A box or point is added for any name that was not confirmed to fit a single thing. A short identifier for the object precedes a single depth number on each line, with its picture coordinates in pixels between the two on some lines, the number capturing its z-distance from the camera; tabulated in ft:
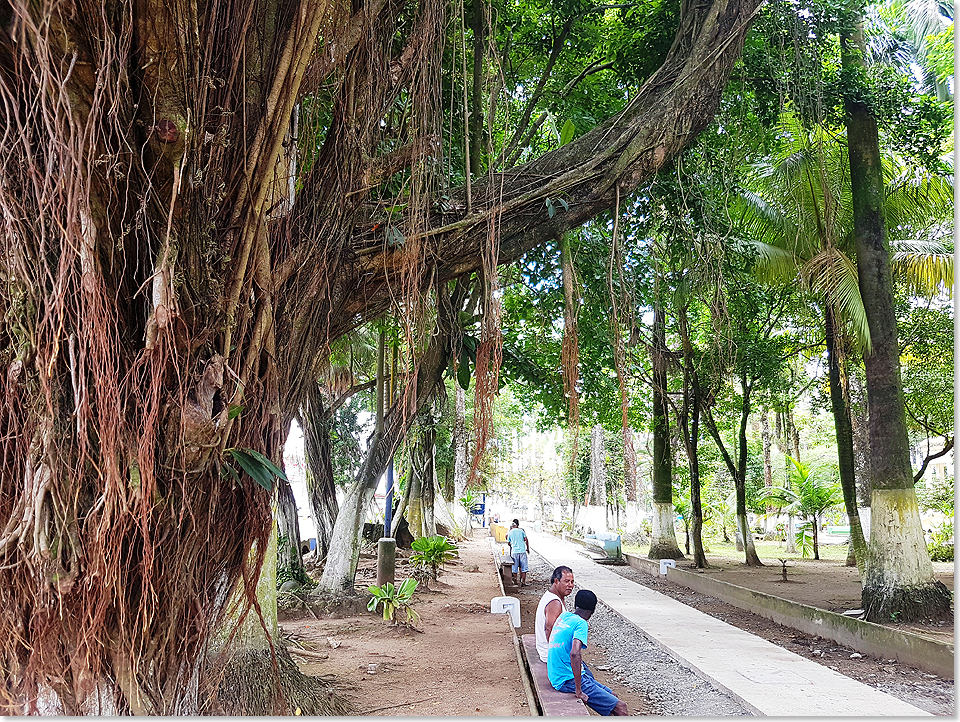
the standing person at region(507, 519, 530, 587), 37.52
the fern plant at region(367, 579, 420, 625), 22.22
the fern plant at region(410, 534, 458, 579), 34.27
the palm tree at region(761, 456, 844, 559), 42.63
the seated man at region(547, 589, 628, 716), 12.57
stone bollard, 26.40
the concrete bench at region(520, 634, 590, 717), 12.01
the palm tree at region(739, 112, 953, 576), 26.81
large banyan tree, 7.89
